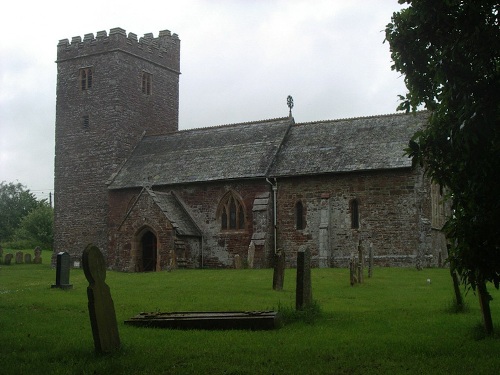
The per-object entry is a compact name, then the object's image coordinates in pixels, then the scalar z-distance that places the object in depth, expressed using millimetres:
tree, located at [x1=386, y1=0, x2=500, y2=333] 8812
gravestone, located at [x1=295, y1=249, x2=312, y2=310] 13556
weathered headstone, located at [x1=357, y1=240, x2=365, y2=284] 21775
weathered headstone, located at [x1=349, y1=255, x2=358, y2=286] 20712
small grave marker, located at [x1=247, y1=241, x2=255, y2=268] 32703
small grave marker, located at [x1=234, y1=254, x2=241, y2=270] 32281
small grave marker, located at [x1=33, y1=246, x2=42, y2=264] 43969
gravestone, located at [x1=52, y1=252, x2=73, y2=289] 20281
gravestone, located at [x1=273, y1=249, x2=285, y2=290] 19297
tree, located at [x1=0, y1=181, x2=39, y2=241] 79075
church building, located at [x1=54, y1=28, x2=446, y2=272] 31688
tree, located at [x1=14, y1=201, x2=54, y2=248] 64062
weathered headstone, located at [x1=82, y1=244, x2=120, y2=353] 9570
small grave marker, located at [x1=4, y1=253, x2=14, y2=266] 41250
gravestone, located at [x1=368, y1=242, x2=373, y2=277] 24747
